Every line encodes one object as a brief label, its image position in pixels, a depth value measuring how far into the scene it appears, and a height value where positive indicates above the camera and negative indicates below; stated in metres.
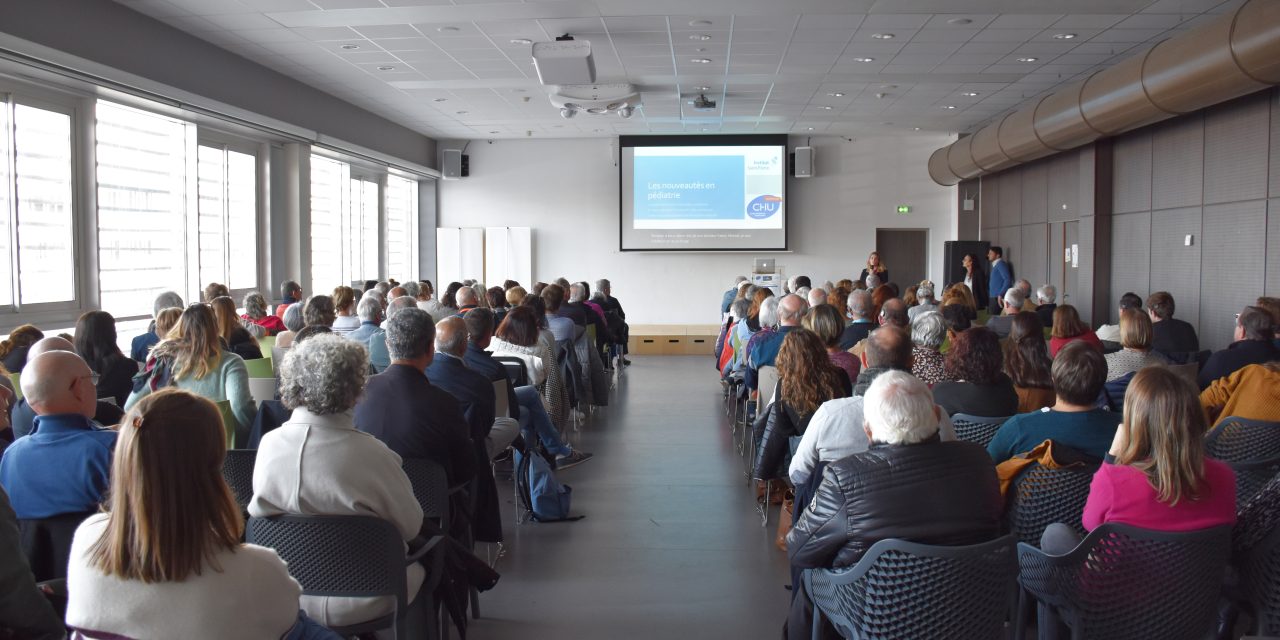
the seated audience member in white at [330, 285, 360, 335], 7.64 -0.29
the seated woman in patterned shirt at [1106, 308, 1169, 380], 5.38 -0.43
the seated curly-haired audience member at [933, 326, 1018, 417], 3.95 -0.47
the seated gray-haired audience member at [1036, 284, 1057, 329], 9.42 -0.30
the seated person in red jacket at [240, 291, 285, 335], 7.56 -0.35
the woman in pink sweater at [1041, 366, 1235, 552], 2.55 -0.54
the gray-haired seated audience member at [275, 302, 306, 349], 6.52 -0.38
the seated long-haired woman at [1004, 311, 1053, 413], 4.28 -0.45
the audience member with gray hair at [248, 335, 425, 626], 2.63 -0.55
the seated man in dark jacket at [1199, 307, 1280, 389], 5.24 -0.42
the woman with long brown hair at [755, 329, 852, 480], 4.31 -0.54
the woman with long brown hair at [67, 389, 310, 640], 1.64 -0.49
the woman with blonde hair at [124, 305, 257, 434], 4.50 -0.47
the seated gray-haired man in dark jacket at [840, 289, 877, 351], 6.86 -0.35
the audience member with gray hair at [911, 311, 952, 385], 4.82 -0.38
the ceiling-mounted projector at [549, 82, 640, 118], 11.49 +2.23
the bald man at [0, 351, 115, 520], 2.59 -0.52
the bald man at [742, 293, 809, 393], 6.16 -0.42
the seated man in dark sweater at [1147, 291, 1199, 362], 7.20 -0.43
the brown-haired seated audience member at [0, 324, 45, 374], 4.55 -0.37
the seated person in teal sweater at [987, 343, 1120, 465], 3.23 -0.50
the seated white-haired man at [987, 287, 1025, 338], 8.58 -0.32
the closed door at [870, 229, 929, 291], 17.25 +0.43
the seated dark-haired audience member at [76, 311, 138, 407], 5.01 -0.46
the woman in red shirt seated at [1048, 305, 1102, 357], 6.02 -0.33
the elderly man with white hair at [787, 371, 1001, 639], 2.50 -0.58
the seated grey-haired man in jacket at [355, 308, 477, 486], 3.52 -0.54
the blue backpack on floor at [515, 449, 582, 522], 5.40 -1.27
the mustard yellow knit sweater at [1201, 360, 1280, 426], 4.17 -0.54
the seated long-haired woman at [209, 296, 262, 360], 5.80 -0.37
